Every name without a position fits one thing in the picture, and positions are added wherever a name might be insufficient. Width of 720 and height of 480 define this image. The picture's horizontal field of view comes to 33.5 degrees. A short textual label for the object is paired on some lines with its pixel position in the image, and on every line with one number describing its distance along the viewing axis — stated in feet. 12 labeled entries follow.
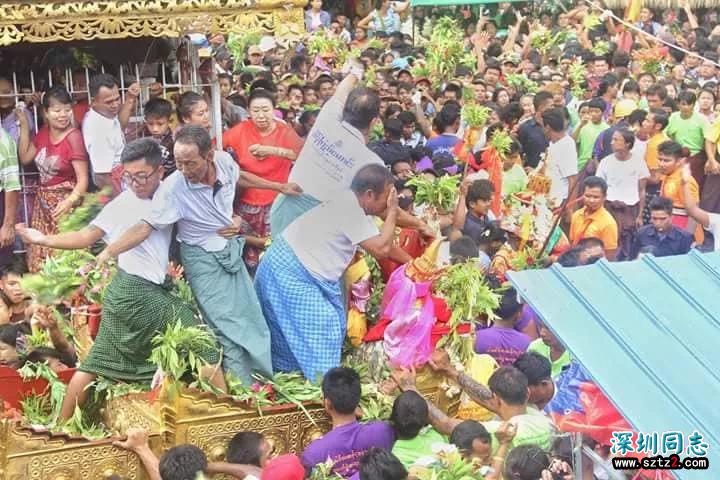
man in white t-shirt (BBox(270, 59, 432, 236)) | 19.48
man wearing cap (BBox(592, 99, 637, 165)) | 34.60
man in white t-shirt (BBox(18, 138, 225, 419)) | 18.65
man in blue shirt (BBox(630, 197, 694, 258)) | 29.17
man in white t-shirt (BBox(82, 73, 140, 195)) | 24.72
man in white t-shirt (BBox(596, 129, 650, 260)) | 32.71
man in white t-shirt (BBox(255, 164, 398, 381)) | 19.79
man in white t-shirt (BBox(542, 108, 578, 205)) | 33.76
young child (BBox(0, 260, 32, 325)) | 23.75
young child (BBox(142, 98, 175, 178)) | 23.82
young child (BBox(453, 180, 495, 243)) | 27.86
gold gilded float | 17.16
